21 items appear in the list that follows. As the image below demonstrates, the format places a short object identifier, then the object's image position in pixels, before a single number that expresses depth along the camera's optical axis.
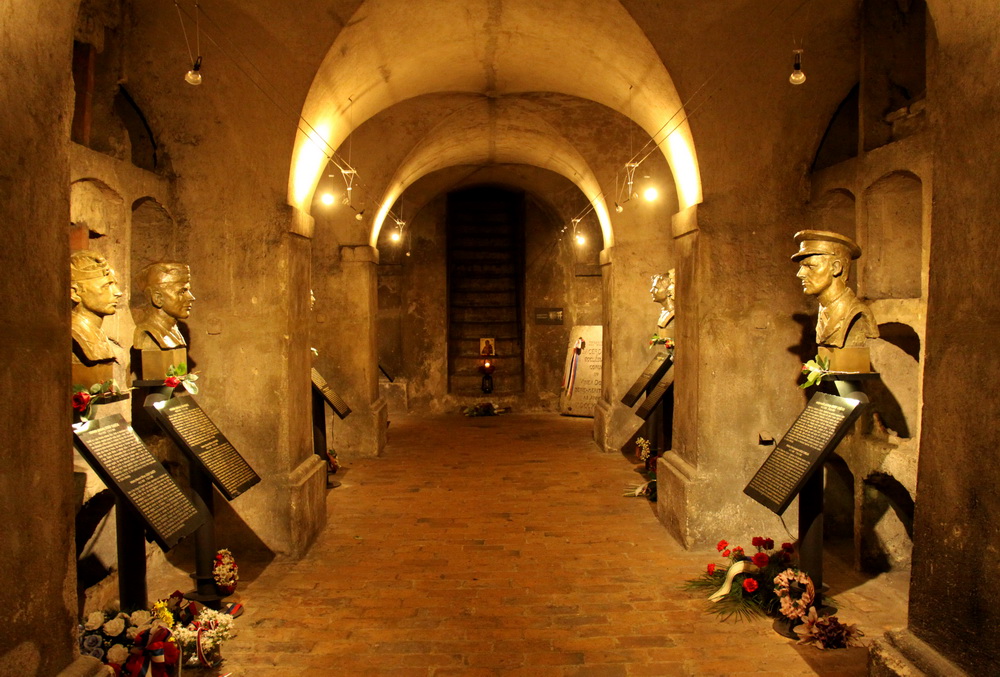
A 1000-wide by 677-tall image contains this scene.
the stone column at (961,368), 2.25
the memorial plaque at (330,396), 7.39
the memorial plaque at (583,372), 12.55
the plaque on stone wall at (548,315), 13.77
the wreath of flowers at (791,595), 4.00
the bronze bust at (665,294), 7.48
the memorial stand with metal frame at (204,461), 4.09
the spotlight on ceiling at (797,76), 3.86
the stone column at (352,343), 9.06
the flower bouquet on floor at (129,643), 3.15
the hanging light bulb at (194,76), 3.71
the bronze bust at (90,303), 3.61
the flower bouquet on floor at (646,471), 7.08
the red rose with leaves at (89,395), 3.43
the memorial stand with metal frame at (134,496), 3.37
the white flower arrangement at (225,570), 4.38
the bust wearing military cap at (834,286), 4.20
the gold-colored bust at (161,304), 4.26
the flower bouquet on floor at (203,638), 3.60
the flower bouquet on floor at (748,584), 4.33
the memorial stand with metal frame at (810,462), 3.81
